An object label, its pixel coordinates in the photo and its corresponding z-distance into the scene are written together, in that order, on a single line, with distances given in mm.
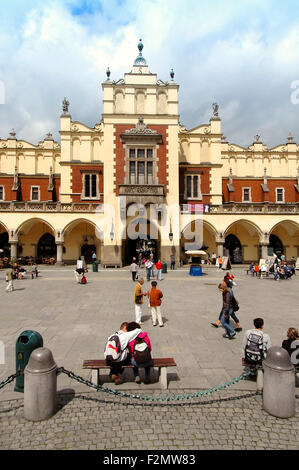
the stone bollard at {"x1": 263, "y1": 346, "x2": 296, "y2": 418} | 4293
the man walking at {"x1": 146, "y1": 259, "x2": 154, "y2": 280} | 18531
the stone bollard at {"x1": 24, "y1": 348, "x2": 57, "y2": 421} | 4223
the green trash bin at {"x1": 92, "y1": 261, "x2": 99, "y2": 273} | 23344
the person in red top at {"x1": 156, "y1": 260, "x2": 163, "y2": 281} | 18420
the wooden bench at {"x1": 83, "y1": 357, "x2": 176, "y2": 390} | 5109
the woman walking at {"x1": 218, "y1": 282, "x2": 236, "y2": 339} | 7705
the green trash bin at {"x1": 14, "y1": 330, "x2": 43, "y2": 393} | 5090
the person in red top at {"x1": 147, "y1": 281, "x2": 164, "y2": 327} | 8555
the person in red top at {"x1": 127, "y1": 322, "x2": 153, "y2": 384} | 5156
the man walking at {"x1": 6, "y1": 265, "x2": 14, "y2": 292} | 14125
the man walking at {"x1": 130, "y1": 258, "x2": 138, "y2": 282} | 17516
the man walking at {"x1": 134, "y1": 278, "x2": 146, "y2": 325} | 8695
